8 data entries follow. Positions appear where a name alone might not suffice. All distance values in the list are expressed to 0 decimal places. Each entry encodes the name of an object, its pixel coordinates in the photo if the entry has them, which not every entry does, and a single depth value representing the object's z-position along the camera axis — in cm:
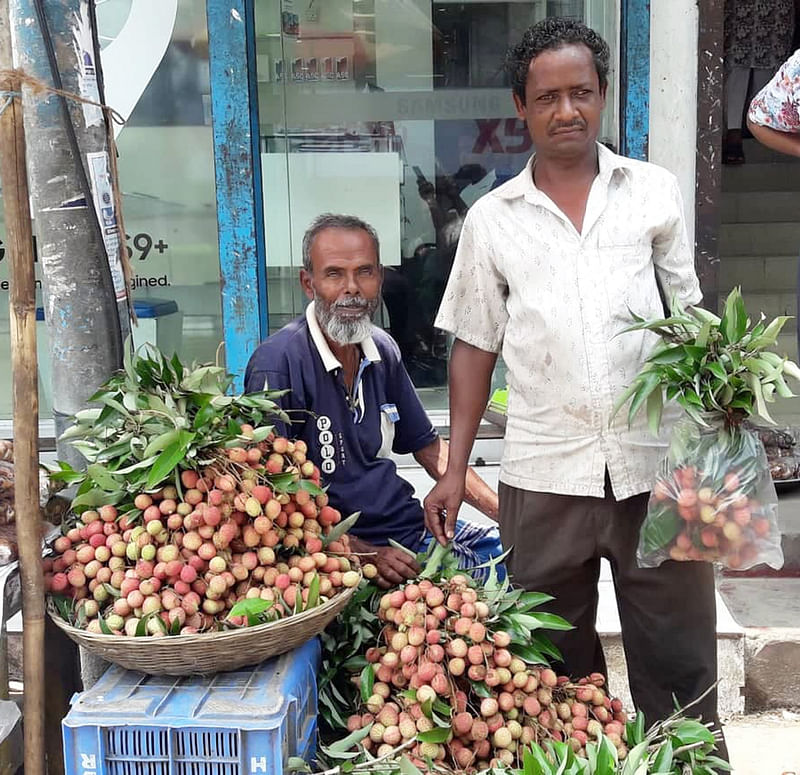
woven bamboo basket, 171
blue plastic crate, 168
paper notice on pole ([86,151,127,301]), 209
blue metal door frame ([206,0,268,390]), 423
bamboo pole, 180
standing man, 219
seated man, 242
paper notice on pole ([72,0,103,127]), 206
